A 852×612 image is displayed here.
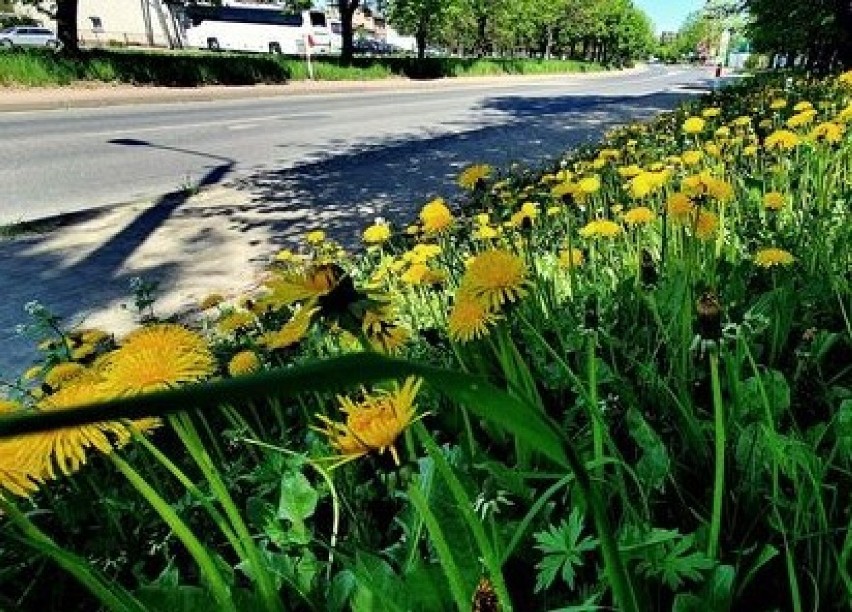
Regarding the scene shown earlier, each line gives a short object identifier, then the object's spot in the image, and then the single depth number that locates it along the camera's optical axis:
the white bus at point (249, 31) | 54.91
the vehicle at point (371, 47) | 59.76
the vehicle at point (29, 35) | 40.20
